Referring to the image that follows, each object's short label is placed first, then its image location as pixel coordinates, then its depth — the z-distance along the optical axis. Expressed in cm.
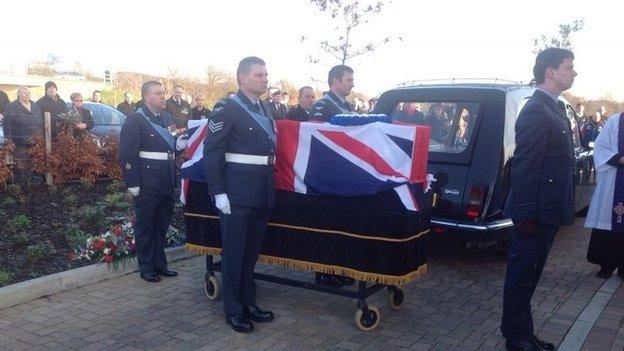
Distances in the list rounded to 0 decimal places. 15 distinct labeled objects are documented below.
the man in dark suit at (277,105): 1077
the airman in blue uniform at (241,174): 404
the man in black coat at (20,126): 812
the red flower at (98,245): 557
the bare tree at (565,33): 1662
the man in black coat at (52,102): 955
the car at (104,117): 1116
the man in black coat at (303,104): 721
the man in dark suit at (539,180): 355
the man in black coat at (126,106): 1278
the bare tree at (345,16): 1289
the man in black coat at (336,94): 568
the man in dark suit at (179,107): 1108
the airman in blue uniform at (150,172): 530
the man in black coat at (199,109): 1190
